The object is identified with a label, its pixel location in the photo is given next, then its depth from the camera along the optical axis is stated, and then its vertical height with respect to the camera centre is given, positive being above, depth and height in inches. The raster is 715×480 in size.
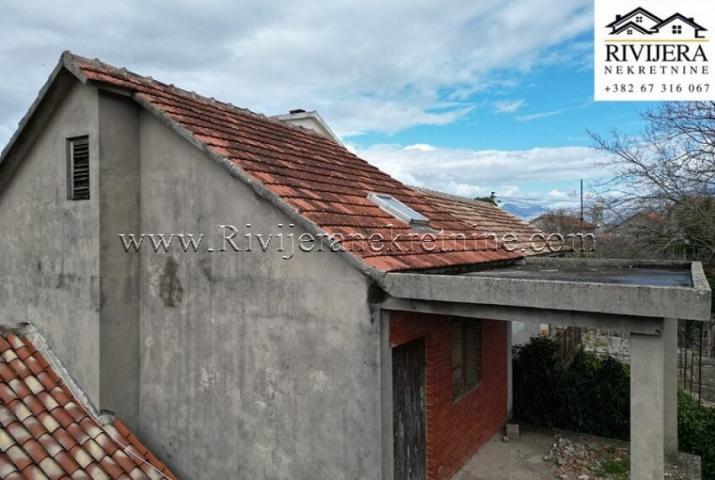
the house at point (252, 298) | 193.6 -25.9
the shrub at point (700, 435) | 336.8 -139.8
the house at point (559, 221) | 1439.5 +58.5
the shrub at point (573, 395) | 370.9 -123.4
